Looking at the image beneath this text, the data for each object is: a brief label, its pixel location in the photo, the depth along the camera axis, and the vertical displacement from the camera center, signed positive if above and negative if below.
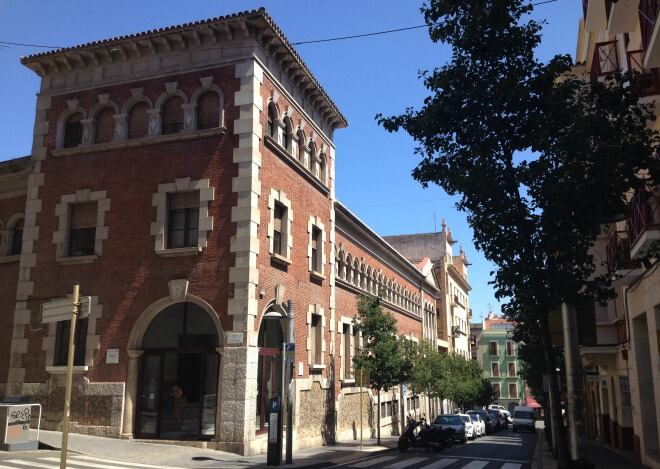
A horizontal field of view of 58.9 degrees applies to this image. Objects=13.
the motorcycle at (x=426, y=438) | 23.24 -2.95
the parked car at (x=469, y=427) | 33.15 -3.69
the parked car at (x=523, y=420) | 49.57 -4.75
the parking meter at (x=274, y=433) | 14.60 -1.72
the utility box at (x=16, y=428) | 13.66 -1.50
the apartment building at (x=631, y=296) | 11.37 +1.80
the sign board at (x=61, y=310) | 8.87 +0.81
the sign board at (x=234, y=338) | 16.80 +0.71
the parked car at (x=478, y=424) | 38.72 -4.08
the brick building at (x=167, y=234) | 17.42 +4.15
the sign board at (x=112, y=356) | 17.84 +0.22
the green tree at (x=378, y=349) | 25.62 +0.61
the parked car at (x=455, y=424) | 29.11 -3.07
